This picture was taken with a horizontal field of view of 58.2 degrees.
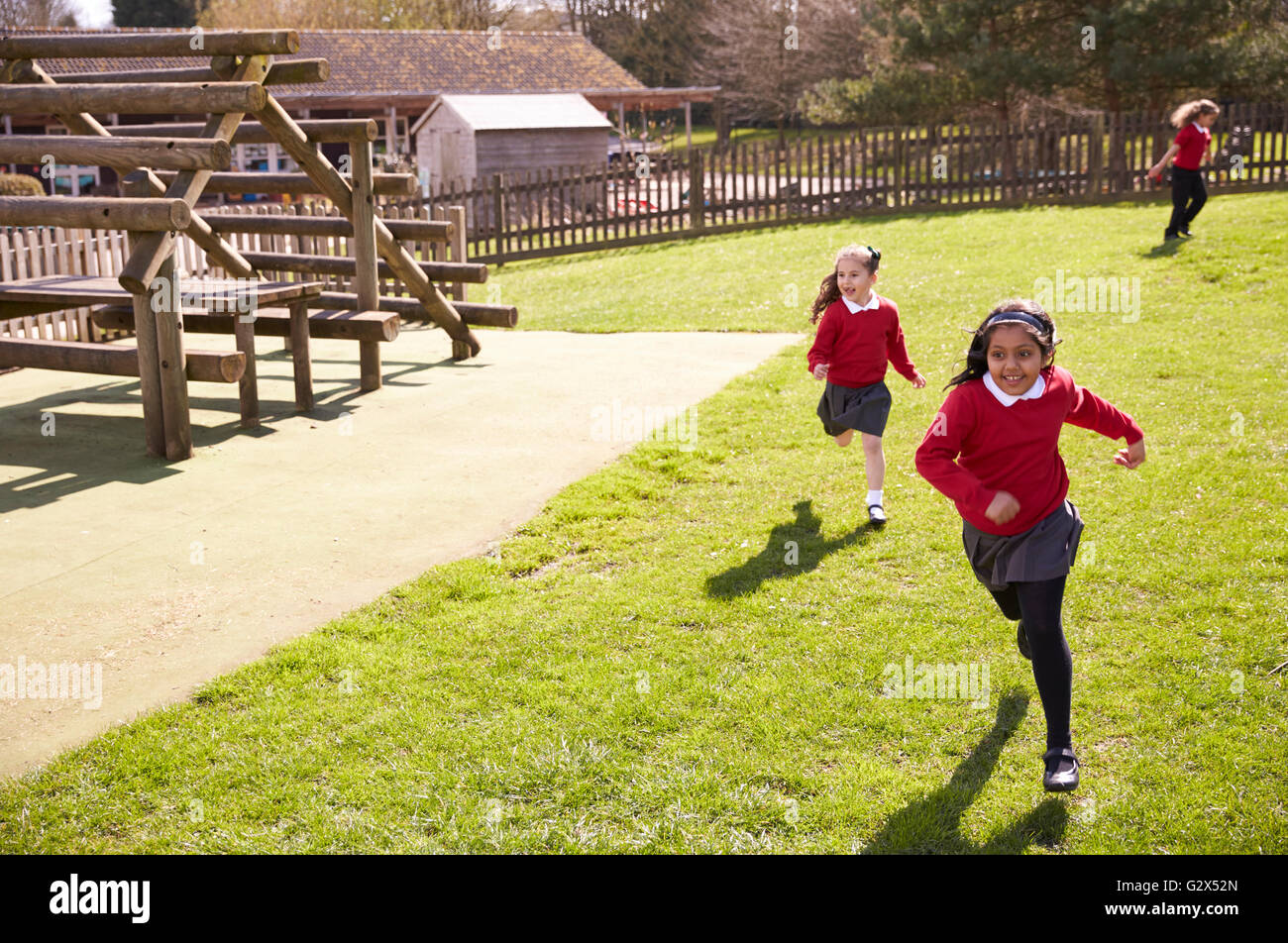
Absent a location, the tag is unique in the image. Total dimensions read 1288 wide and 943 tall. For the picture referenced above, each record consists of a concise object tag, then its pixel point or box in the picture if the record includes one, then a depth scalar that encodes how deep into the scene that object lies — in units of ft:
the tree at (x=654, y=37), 185.78
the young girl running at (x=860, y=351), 20.34
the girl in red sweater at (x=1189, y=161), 44.47
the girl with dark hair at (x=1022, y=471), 12.19
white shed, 93.20
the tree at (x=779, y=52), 141.69
